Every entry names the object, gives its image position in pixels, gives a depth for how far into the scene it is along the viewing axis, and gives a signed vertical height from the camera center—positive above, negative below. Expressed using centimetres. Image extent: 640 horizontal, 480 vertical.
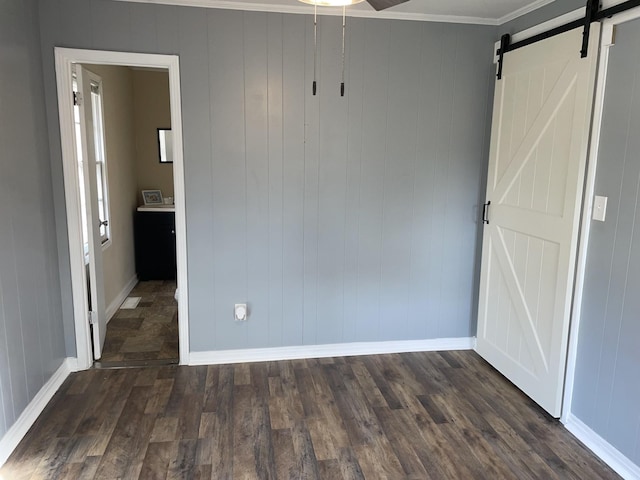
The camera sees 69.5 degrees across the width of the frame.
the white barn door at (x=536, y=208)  246 -27
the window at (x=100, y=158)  391 -1
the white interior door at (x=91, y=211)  305 -37
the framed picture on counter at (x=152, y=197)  546 -46
